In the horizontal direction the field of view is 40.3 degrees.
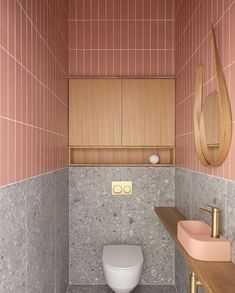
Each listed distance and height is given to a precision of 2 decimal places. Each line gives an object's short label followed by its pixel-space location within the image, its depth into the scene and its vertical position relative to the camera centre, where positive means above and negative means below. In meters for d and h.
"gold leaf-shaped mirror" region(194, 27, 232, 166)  1.50 +0.14
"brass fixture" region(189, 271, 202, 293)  1.56 -0.66
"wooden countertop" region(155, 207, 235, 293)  1.12 -0.49
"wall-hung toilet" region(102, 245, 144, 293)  2.19 -0.83
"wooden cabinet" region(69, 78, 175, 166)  2.82 +0.32
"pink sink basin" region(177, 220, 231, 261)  1.44 -0.45
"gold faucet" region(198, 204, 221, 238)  1.53 -0.35
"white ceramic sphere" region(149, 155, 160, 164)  2.80 -0.09
